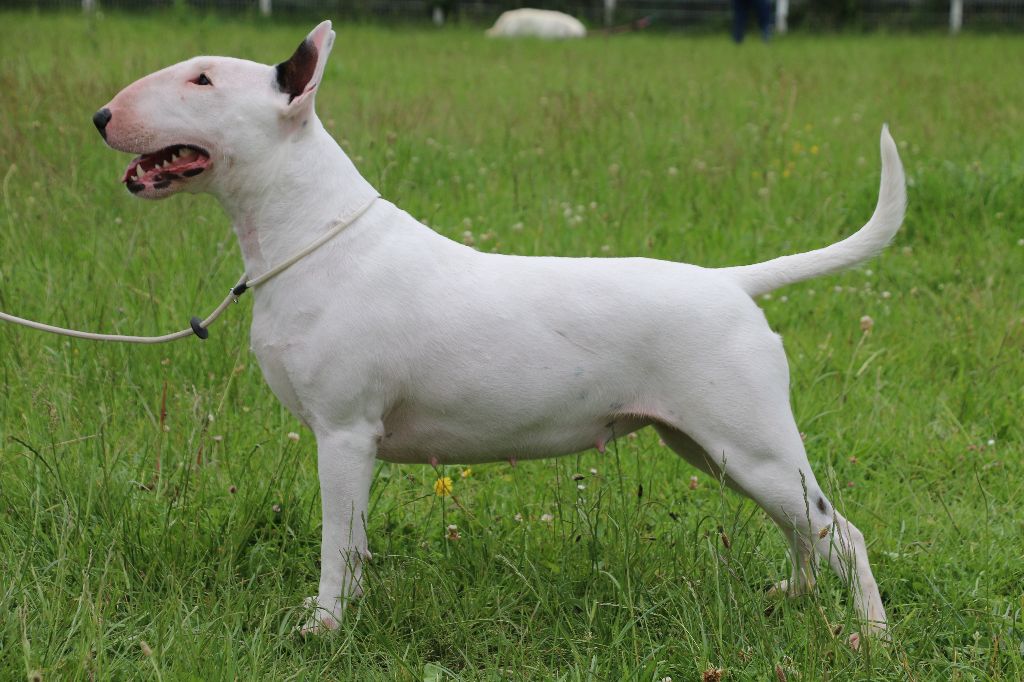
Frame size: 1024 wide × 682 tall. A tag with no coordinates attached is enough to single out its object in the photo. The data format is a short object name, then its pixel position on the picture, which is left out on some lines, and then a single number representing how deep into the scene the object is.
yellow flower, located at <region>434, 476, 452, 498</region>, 3.28
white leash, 2.87
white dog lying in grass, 17.92
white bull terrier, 2.80
